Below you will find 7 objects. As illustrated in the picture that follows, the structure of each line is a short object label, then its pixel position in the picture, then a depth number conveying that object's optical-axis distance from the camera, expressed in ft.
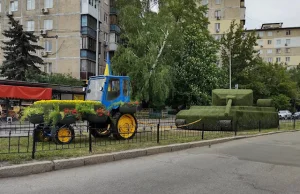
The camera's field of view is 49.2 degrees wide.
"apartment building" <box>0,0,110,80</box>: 134.62
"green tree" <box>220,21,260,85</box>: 149.18
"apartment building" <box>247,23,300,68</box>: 294.25
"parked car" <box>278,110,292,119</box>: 164.08
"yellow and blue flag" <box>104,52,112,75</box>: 45.01
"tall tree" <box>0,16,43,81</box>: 106.73
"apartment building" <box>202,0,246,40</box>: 219.41
